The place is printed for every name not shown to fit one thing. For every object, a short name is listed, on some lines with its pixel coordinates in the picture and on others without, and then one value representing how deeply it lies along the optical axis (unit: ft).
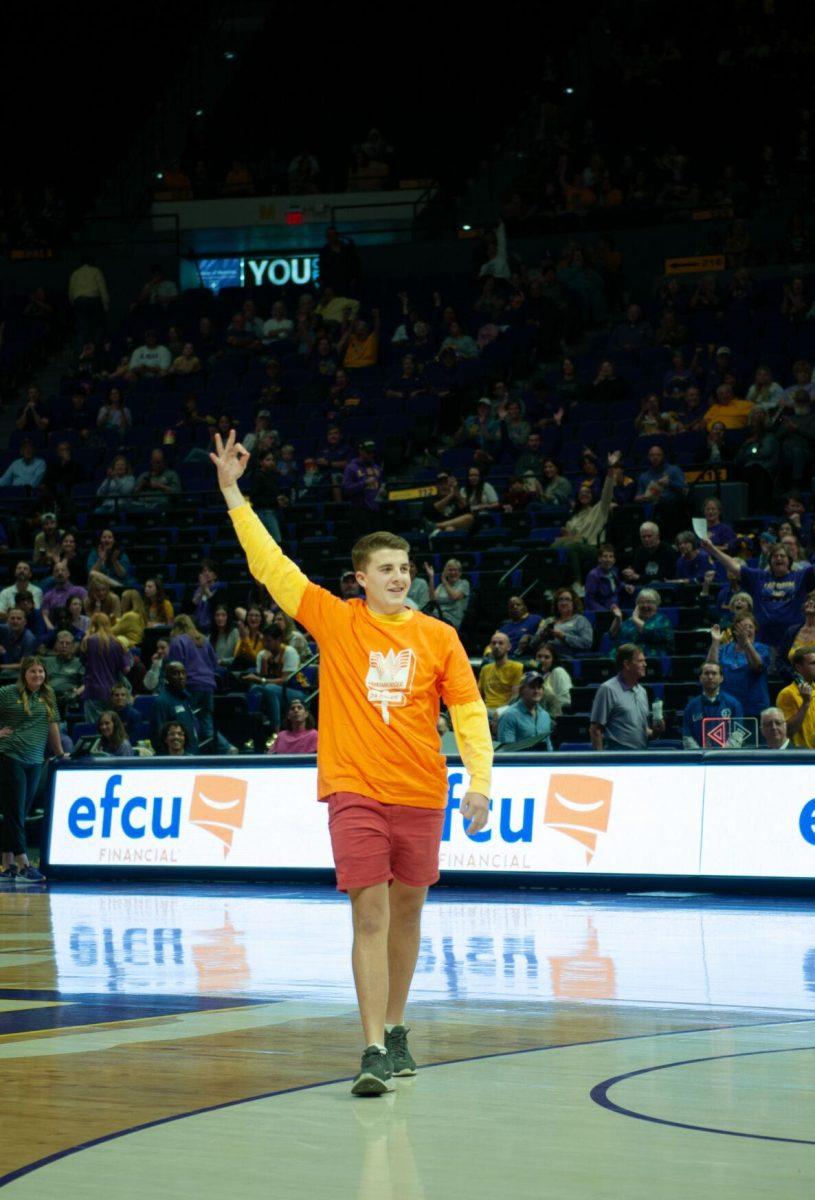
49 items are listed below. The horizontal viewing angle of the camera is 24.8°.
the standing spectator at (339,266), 95.50
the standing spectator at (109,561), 74.49
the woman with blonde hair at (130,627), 69.77
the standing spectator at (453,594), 66.59
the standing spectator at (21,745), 56.13
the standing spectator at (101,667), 64.75
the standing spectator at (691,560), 63.31
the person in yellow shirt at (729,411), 72.13
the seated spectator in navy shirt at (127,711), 63.05
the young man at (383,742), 21.35
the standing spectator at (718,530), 62.80
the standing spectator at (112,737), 57.36
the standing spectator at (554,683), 58.23
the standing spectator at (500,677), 57.82
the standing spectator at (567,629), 61.46
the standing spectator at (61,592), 72.18
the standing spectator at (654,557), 64.44
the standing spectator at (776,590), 55.77
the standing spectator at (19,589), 71.77
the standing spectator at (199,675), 63.93
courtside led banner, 46.01
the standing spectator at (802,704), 48.29
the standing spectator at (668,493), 67.26
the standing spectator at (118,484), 84.84
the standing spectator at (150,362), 94.12
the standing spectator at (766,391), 70.90
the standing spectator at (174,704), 61.41
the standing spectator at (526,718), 54.80
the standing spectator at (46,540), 78.54
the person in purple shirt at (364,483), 76.84
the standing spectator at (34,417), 93.45
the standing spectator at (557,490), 72.28
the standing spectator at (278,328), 94.63
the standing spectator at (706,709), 51.67
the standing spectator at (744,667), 52.39
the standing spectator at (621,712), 51.75
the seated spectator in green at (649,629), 59.00
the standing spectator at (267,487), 79.56
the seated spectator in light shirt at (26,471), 88.69
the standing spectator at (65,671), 68.08
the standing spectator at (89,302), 100.68
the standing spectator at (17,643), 69.66
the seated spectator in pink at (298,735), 55.57
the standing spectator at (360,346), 89.76
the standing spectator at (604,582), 63.57
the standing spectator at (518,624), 62.69
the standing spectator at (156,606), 71.77
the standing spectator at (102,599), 70.49
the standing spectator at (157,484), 83.97
